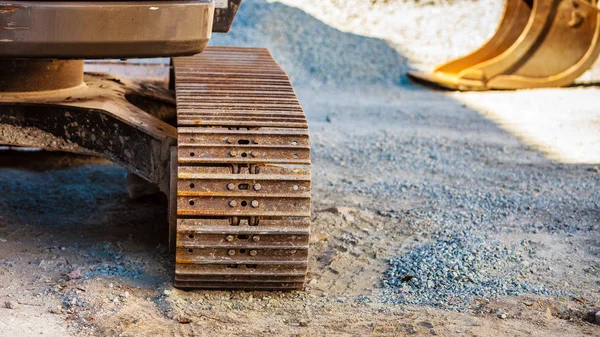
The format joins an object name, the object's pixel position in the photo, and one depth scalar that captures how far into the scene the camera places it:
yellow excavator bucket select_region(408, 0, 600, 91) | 8.59
